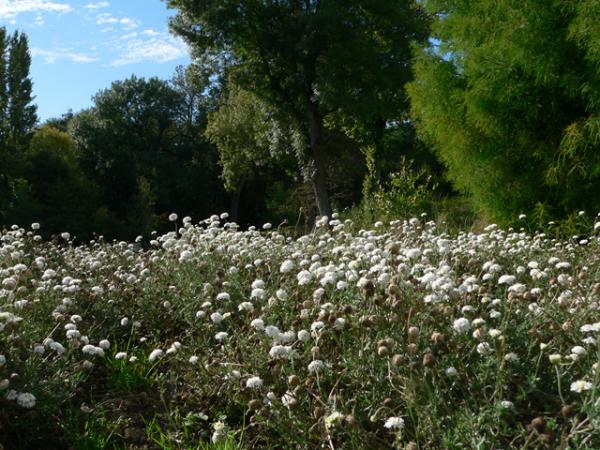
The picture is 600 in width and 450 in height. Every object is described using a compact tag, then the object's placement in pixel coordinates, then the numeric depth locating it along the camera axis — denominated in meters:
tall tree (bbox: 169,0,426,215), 17.70
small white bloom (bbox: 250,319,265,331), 2.63
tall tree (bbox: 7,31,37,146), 27.97
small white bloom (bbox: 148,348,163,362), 2.98
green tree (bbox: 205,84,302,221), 20.53
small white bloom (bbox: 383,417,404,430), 1.94
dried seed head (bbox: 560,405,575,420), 1.85
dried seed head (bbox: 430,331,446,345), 2.29
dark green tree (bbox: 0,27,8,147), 26.14
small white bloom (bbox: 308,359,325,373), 2.38
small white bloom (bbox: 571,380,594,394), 1.88
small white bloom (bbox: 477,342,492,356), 2.31
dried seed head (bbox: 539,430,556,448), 1.71
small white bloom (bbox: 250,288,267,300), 3.04
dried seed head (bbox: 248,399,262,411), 2.37
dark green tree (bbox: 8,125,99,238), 21.92
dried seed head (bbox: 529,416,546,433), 1.76
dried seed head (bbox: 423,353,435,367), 2.07
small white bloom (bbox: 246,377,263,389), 2.36
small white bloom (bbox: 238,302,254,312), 3.00
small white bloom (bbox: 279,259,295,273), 3.38
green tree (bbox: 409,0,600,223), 6.69
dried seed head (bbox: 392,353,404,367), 2.10
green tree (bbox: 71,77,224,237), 30.09
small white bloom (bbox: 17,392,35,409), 2.44
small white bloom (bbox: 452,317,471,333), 2.30
